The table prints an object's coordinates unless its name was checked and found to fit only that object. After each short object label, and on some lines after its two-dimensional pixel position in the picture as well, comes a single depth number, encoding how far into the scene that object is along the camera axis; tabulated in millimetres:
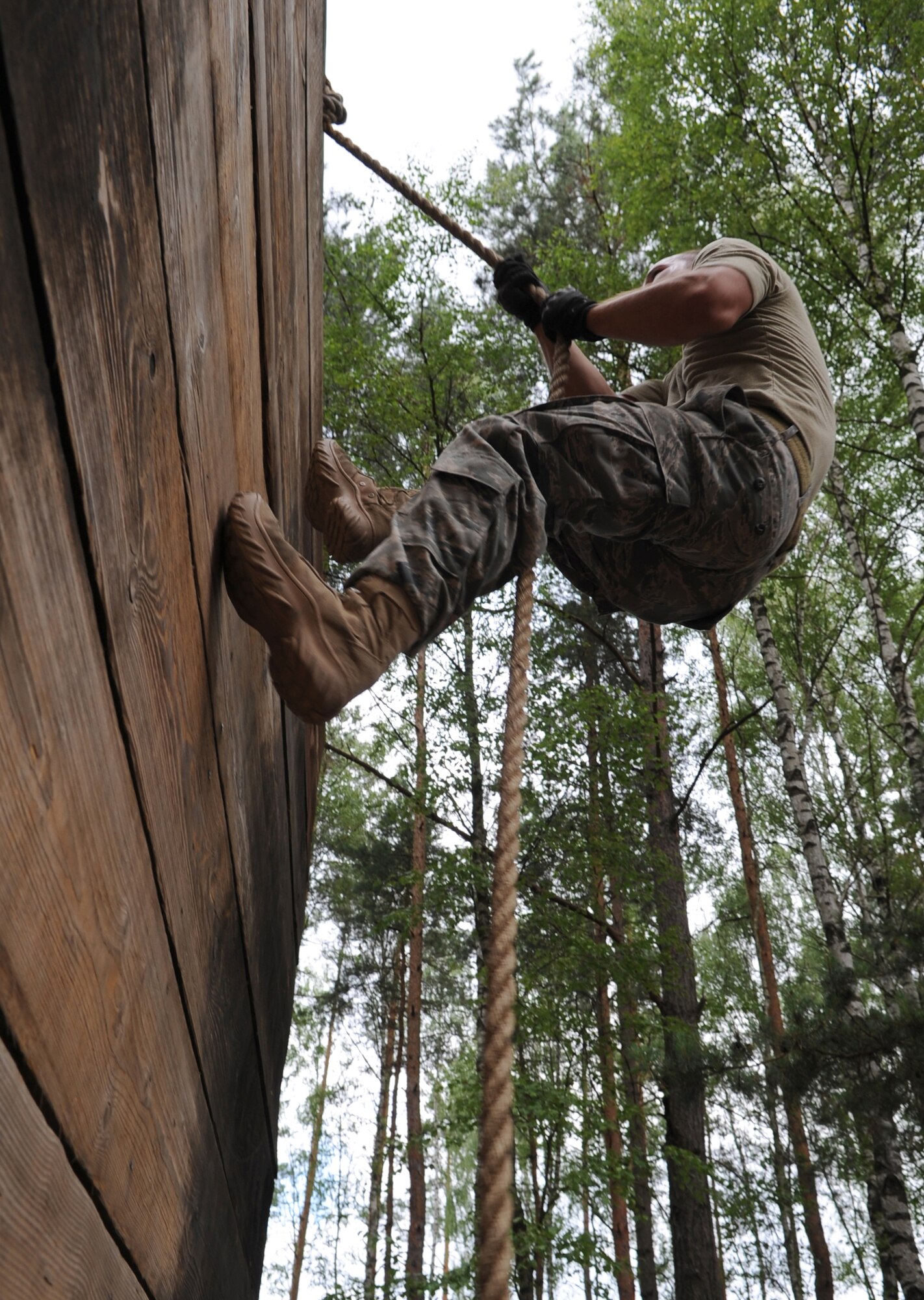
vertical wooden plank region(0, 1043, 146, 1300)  730
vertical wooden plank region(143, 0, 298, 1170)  924
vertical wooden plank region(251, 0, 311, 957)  1531
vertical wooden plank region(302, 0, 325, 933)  2320
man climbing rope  1506
